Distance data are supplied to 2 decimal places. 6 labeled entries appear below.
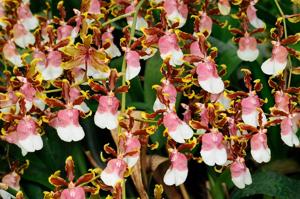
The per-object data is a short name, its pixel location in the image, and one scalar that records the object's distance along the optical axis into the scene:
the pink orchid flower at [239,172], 0.65
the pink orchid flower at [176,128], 0.62
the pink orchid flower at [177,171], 0.63
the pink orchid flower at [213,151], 0.63
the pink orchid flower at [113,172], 0.60
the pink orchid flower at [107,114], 0.63
